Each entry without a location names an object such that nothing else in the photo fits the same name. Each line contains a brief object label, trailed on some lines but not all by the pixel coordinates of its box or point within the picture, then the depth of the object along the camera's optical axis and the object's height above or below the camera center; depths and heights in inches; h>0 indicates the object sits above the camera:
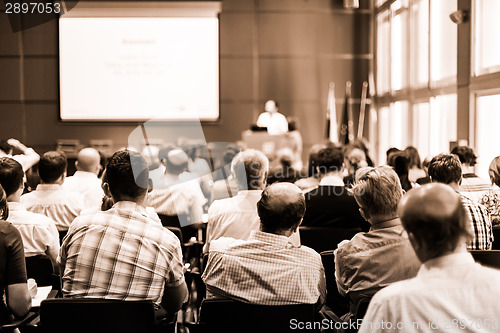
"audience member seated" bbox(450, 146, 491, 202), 168.6 -13.0
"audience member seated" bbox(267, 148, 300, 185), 220.7 -14.4
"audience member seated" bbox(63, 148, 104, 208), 203.8 -14.4
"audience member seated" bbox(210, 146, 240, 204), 195.2 -16.3
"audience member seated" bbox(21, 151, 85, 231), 173.8 -17.7
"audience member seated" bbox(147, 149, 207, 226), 191.5 -20.4
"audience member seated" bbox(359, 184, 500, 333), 60.4 -15.2
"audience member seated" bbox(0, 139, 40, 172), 214.5 -7.0
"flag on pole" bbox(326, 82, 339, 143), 439.5 +14.0
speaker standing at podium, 436.8 +12.0
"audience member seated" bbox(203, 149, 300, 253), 154.3 -20.5
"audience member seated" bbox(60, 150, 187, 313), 99.9 -19.2
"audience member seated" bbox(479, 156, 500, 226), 158.4 -16.7
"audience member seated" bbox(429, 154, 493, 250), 136.3 -14.9
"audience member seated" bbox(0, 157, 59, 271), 133.6 -18.6
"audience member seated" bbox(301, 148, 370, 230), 171.6 -20.8
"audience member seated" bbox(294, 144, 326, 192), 209.7 -14.6
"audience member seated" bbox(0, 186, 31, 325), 102.7 -23.2
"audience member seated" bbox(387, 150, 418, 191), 193.6 -10.1
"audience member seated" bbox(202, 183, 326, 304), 100.9 -22.1
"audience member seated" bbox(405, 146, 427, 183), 231.3 -12.1
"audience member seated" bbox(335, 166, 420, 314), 101.0 -19.4
